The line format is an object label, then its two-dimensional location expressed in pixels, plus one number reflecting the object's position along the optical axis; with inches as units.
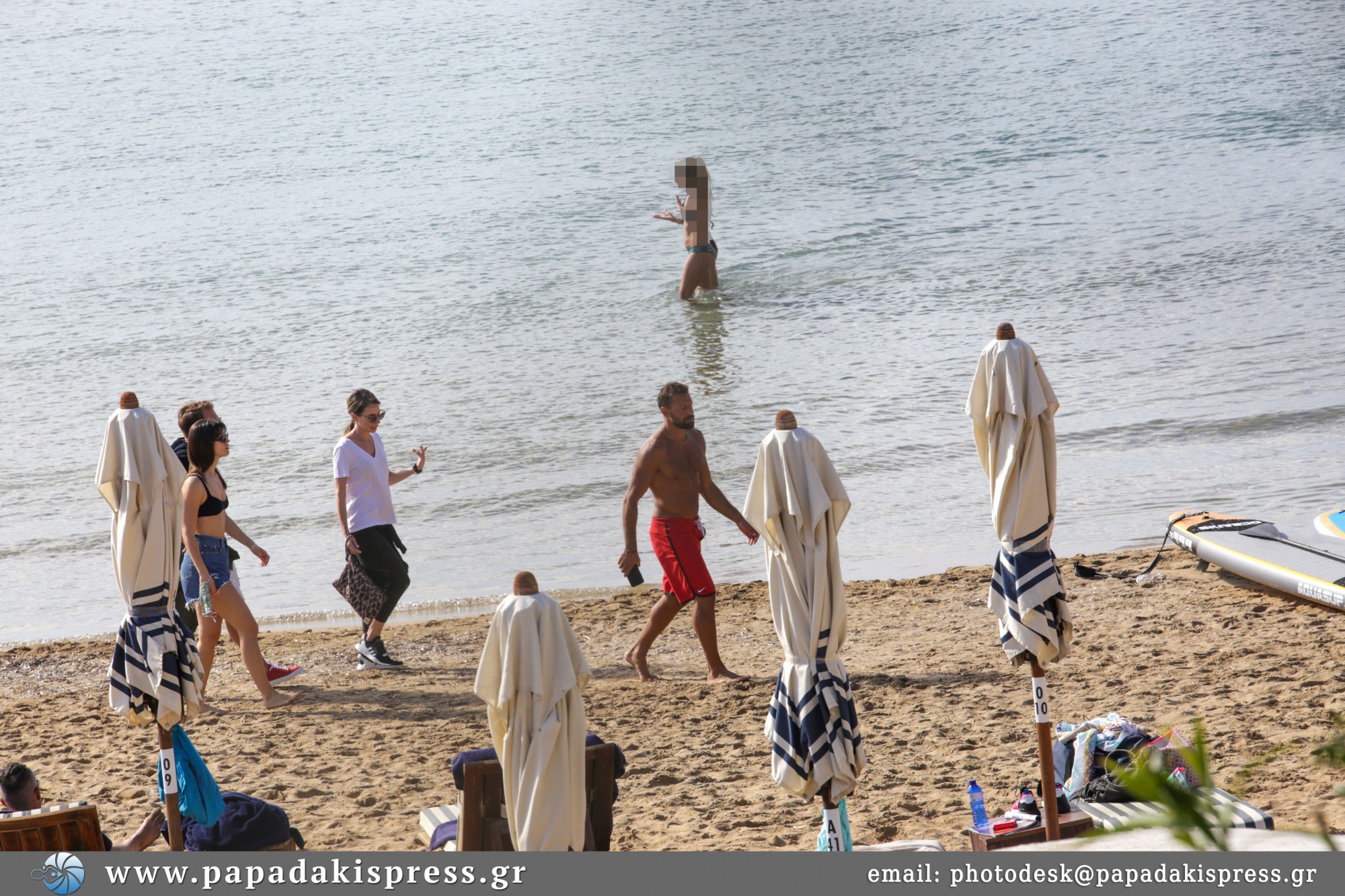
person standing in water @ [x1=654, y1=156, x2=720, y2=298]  1341.0
